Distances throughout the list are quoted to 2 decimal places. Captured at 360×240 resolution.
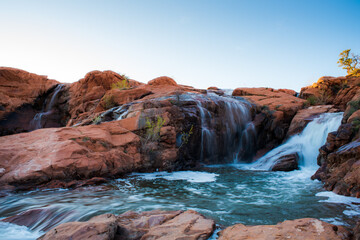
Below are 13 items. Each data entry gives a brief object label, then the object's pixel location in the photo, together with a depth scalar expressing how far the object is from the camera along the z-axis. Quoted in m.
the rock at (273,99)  15.46
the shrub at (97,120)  12.48
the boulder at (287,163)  10.64
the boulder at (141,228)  3.07
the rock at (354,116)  8.15
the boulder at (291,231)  3.05
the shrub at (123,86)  16.34
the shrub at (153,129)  10.57
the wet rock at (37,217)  4.28
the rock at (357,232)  2.94
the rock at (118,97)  15.16
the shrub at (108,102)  15.10
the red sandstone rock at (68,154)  7.04
